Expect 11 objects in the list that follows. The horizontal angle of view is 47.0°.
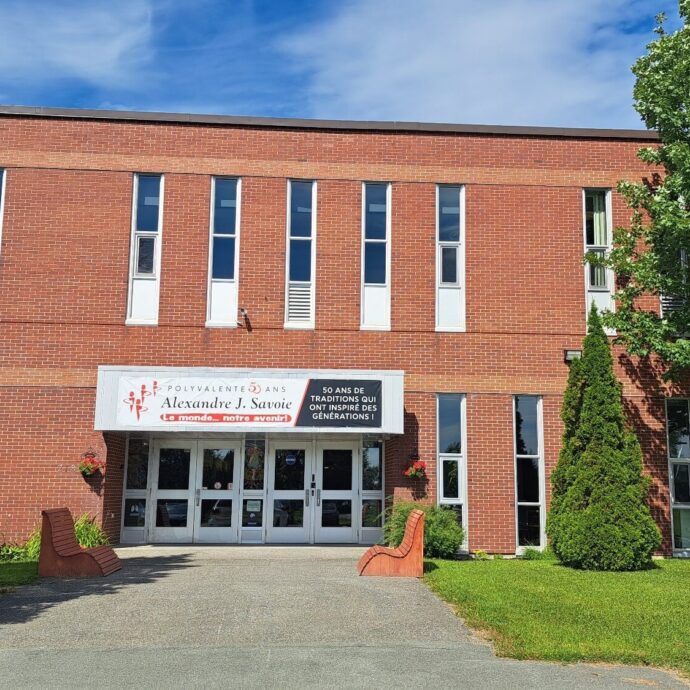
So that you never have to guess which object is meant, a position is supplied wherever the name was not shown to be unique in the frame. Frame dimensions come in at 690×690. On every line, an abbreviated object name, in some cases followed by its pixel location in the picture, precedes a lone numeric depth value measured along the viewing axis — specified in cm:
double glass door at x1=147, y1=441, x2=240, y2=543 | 1580
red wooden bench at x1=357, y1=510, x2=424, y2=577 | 1180
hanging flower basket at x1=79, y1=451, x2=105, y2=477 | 1476
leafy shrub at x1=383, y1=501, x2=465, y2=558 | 1388
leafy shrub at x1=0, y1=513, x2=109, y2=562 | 1402
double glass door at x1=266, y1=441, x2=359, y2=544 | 1595
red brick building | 1530
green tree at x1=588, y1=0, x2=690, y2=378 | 1391
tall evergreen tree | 1274
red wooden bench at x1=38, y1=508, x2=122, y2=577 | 1140
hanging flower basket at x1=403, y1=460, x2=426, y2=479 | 1510
